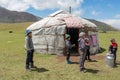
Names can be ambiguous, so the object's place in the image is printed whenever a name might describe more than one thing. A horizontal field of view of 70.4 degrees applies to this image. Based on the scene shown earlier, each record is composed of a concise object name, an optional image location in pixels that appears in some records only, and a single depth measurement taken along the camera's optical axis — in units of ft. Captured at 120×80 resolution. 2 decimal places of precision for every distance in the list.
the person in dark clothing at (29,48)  13.48
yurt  19.69
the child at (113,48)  15.05
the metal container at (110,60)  14.48
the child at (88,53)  15.22
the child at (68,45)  15.45
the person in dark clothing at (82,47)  13.10
